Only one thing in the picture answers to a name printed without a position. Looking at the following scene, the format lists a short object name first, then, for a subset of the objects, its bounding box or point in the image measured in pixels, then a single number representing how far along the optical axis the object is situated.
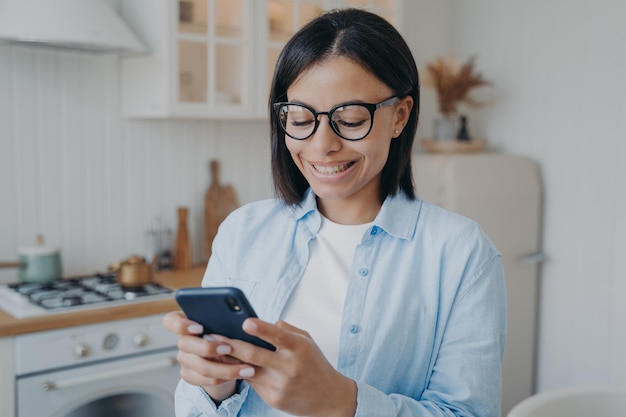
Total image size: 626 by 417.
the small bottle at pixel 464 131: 3.30
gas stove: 2.27
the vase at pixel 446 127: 3.31
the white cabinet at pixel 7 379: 2.11
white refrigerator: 2.96
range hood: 2.29
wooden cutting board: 3.09
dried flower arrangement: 3.22
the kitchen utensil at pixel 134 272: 2.58
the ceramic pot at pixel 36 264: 2.57
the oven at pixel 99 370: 2.17
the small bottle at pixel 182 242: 3.00
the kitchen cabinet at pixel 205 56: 2.61
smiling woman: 1.14
